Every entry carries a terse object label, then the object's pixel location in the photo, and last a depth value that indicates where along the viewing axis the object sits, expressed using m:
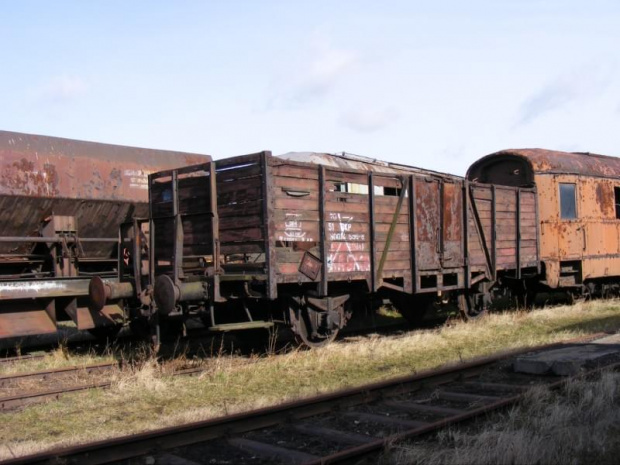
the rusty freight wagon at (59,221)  9.79
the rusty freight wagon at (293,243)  8.37
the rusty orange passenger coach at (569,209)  13.81
